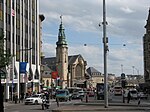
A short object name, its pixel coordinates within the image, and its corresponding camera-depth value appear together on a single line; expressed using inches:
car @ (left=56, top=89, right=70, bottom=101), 2085.4
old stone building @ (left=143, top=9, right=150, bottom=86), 3905.3
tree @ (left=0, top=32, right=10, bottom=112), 740.9
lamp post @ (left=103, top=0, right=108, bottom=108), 1093.0
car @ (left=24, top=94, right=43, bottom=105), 1684.8
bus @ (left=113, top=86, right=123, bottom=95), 3308.0
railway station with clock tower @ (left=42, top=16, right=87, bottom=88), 5461.8
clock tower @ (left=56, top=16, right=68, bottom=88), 5429.9
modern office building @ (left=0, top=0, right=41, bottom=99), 2031.5
